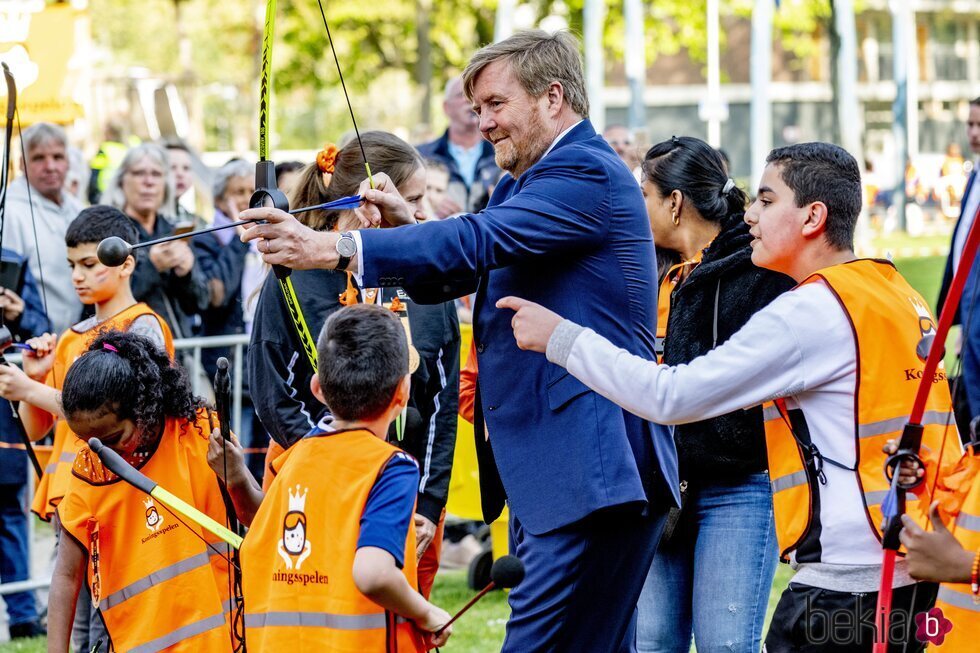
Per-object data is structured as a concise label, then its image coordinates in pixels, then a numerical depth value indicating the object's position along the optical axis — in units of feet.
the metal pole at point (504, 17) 68.59
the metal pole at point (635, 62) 72.84
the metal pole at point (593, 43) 67.62
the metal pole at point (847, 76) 103.35
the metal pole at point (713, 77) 72.84
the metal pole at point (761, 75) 78.74
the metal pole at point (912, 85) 132.05
